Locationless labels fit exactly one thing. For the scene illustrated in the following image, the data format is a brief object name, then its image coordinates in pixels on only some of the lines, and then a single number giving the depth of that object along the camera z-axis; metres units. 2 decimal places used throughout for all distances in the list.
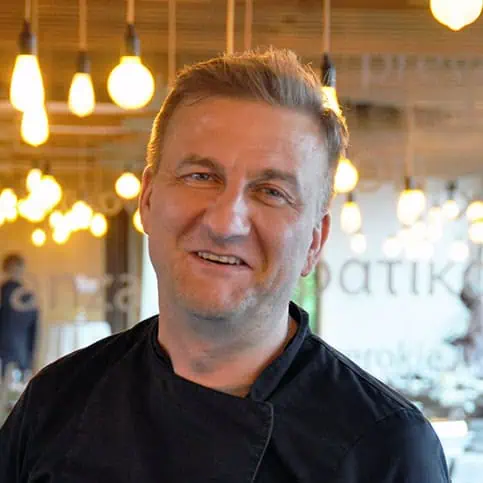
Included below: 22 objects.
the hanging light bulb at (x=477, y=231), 6.05
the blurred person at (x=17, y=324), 6.96
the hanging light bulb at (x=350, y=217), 5.16
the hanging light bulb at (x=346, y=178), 3.53
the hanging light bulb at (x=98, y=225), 6.84
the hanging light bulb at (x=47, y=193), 4.78
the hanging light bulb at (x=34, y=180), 4.95
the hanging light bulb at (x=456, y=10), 1.79
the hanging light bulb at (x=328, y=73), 2.30
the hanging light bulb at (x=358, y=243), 7.49
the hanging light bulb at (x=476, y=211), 6.18
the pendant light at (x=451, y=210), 6.41
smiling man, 1.06
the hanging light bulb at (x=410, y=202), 4.55
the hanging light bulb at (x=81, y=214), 6.10
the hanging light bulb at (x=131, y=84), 2.59
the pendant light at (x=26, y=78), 2.56
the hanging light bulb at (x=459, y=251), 8.11
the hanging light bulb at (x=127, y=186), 4.91
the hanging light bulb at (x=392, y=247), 7.90
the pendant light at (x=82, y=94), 2.85
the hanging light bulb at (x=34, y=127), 3.00
